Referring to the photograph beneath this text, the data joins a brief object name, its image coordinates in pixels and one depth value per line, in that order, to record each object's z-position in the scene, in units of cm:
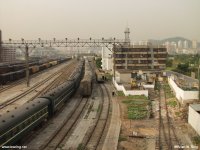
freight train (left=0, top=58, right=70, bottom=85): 7269
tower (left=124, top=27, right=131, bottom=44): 11936
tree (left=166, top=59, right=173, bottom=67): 13388
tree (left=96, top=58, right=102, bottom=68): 14479
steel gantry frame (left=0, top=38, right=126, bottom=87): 7056
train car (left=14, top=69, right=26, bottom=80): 8100
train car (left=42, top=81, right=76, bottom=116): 3609
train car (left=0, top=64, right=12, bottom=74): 7415
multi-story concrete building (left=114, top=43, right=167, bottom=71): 9900
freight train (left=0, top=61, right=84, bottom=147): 2245
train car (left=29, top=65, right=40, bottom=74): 9662
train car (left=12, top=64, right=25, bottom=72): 8545
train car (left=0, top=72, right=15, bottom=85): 7173
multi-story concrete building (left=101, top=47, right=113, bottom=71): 11387
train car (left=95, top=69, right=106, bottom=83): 8039
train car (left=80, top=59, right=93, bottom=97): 5381
